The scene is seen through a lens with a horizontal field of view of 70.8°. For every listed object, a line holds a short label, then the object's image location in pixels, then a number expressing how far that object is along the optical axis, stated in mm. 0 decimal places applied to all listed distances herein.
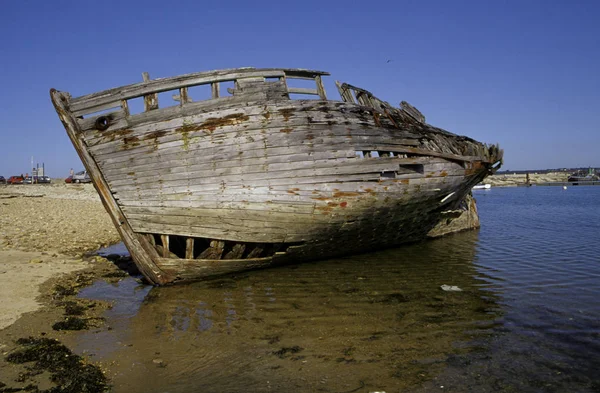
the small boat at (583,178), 76188
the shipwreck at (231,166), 7582
